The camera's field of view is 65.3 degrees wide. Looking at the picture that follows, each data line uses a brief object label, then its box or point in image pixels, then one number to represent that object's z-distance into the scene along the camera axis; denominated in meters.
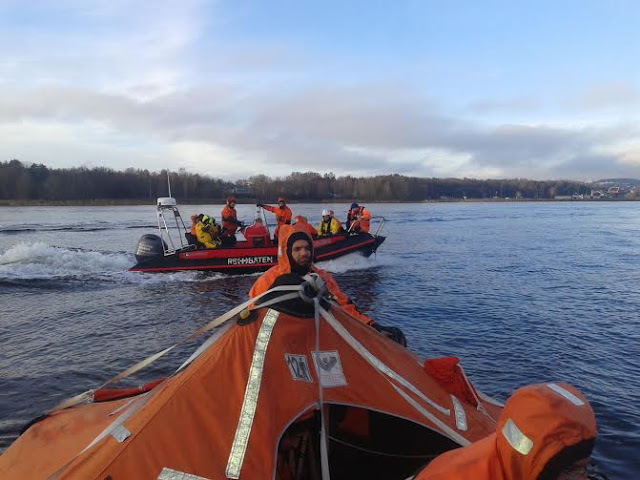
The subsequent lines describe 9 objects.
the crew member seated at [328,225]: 17.09
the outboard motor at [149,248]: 15.10
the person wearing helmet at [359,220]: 17.70
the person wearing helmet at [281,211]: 15.45
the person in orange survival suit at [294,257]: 3.89
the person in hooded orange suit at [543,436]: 1.51
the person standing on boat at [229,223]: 15.60
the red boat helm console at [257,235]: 15.47
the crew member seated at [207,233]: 15.02
